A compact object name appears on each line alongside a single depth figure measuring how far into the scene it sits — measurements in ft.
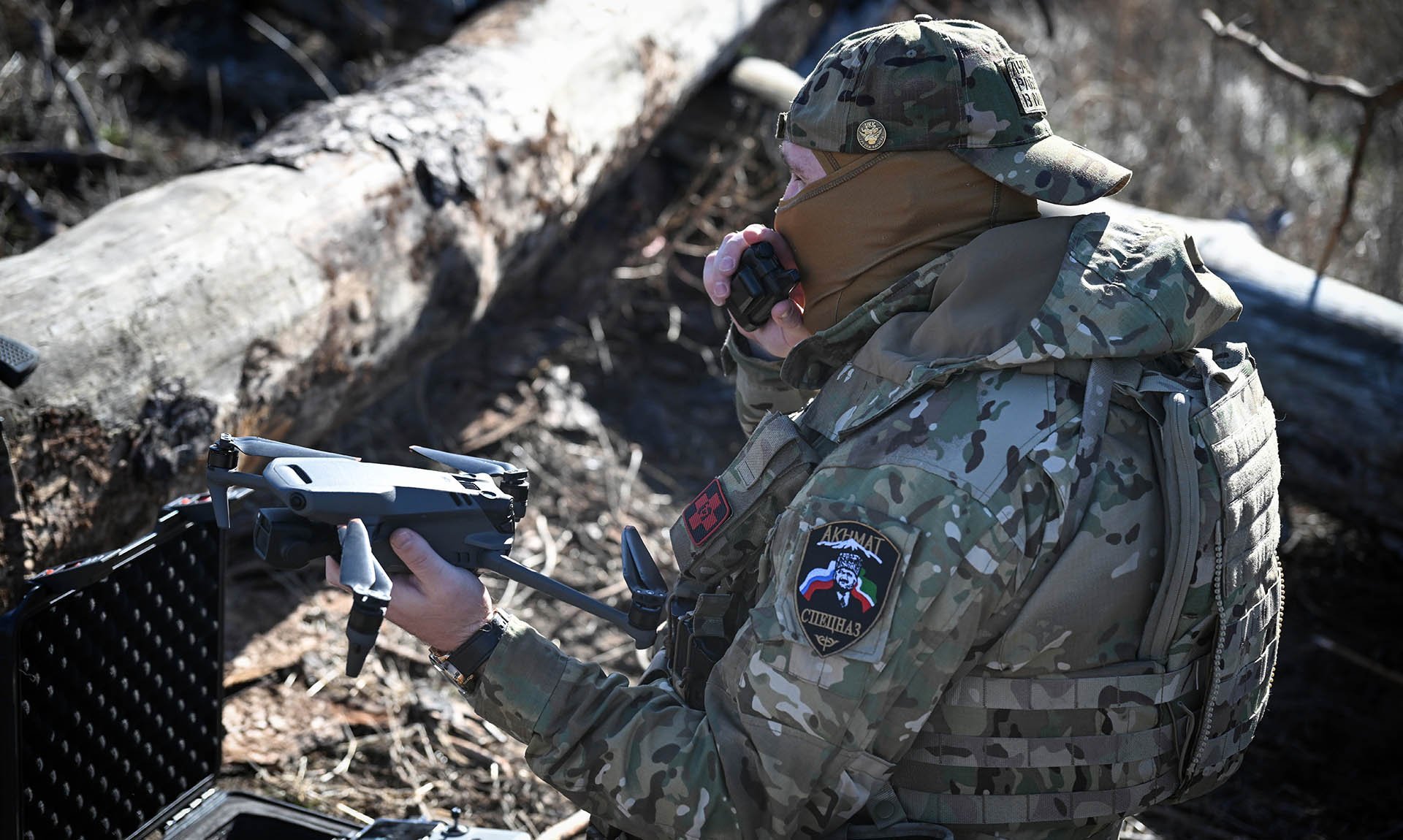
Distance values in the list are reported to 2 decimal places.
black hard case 6.70
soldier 6.03
